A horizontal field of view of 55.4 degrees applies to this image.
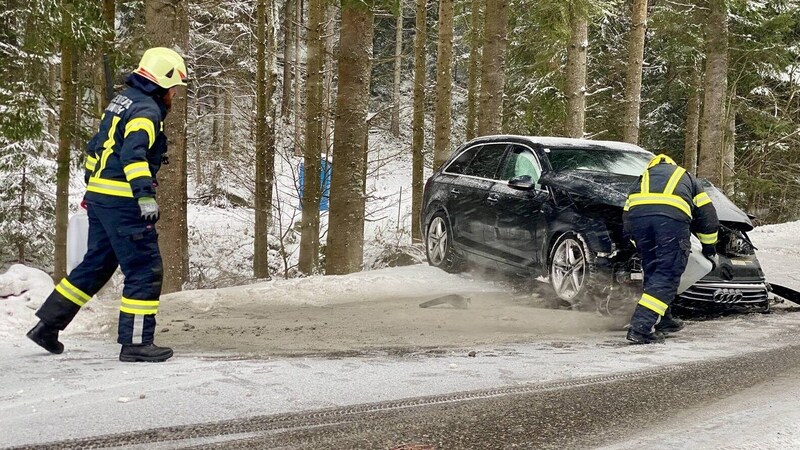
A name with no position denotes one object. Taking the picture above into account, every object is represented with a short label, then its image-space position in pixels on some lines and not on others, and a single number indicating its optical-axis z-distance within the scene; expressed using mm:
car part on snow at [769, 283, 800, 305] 8859
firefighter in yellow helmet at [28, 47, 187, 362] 5379
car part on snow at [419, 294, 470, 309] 8484
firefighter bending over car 6832
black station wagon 7672
